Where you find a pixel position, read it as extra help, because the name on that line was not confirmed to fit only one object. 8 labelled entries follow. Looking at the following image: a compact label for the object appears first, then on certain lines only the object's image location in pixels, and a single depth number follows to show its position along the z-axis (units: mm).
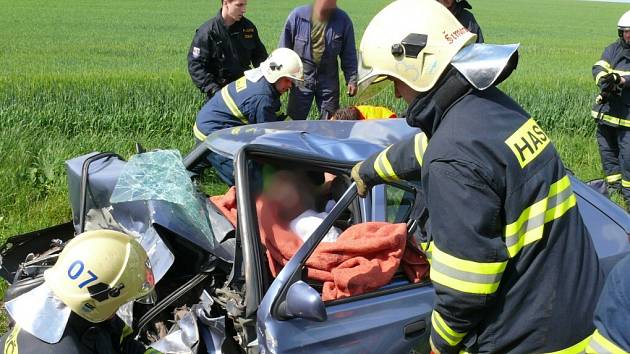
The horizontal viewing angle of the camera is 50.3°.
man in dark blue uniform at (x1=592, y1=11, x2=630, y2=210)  6625
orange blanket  2746
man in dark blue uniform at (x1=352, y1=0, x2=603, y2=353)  1879
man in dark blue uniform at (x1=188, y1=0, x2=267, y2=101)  6270
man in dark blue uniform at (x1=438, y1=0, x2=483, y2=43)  6104
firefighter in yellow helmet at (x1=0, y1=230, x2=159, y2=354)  2141
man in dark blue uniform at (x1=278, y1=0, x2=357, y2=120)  6660
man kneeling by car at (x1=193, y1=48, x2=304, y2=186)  4941
